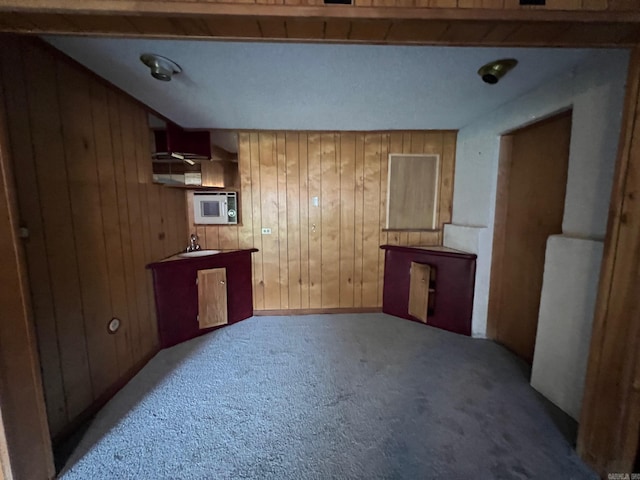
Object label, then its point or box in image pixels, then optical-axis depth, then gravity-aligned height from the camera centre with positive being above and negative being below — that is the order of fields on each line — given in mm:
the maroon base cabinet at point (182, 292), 2303 -789
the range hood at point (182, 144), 2568 +717
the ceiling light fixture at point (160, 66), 1412 +865
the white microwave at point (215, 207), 2846 +50
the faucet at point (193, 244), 2854 -379
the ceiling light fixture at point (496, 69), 1473 +877
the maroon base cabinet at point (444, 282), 2506 -752
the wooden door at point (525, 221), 1834 -76
